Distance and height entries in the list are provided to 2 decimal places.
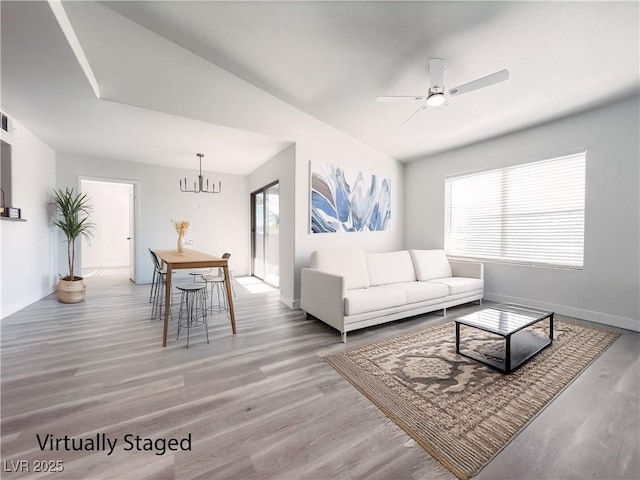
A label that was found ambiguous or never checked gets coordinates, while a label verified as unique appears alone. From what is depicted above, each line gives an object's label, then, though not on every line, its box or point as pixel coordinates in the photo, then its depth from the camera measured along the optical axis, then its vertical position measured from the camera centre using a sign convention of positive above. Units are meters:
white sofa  2.78 -0.66
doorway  7.66 +0.07
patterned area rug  1.44 -1.09
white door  5.38 -0.19
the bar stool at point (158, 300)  3.42 -0.95
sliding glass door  5.24 -0.02
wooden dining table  2.56 -0.33
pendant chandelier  5.61 +0.97
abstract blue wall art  4.05 +0.56
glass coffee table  2.17 -0.79
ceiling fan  2.33 +1.36
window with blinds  3.41 +0.34
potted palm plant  3.93 +0.06
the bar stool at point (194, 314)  2.86 -1.06
